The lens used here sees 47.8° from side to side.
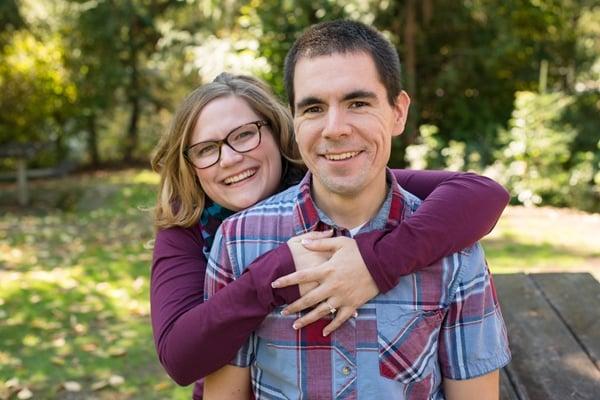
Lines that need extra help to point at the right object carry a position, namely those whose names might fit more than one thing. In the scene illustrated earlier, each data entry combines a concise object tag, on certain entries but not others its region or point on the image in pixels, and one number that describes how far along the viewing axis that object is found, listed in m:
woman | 1.76
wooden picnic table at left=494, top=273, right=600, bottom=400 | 2.24
